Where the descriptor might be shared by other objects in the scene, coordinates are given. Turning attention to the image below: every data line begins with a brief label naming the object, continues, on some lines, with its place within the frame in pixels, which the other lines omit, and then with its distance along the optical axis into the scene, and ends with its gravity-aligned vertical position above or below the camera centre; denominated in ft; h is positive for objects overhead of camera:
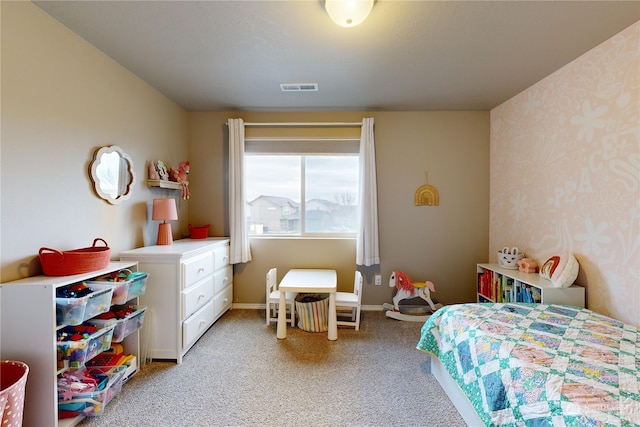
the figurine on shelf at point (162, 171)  9.03 +1.36
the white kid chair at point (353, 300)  9.16 -2.96
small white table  8.59 -2.47
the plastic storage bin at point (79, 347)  4.91 -2.50
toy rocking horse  10.16 -3.00
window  11.20 +0.70
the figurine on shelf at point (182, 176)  9.88 +1.32
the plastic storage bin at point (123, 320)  5.82 -2.35
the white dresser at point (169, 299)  7.20 -2.31
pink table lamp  8.43 -0.09
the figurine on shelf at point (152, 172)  8.63 +1.26
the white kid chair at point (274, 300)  9.41 -3.08
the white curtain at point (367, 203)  10.49 +0.31
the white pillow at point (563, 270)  6.94 -1.56
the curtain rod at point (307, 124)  10.59 +3.38
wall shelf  8.62 +0.92
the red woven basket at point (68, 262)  5.21 -0.95
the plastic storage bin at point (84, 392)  5.07 -3.44
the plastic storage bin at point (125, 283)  5.97 -1.60
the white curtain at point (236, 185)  10.50 +1.02
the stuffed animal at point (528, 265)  8.37 -1.69
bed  3.54 -2.40
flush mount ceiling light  4.91 +3.65
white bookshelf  6.98 -2.19
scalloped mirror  6.68 +1.01
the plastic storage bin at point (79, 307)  4.83 -1.73
